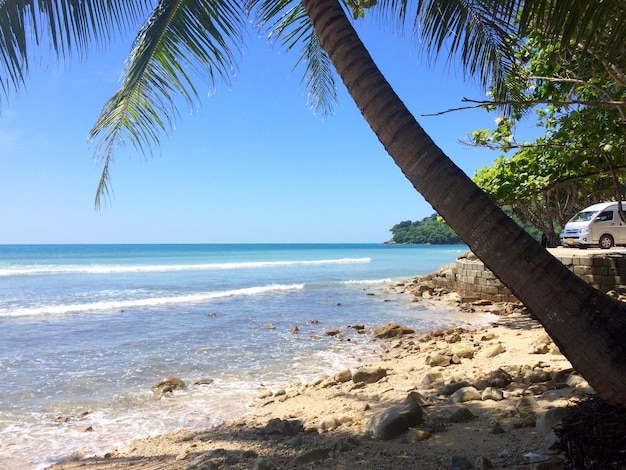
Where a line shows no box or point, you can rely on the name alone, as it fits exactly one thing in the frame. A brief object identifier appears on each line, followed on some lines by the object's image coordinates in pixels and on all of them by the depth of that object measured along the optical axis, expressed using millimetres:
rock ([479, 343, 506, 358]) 7920
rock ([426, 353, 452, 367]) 7793
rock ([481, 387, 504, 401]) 4912
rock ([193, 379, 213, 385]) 7605
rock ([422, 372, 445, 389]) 6172
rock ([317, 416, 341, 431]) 4887
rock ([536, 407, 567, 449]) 3334
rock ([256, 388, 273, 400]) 6791
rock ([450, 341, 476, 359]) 8078
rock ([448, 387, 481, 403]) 4996
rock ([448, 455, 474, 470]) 3172
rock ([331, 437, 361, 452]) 3996
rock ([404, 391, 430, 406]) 5061
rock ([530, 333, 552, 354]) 7453
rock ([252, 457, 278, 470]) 3766
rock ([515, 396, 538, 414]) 4281
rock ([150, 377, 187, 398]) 7152
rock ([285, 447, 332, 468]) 3838
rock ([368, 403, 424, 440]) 4176
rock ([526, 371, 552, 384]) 5395
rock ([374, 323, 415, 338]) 11164
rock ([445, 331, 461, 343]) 9922
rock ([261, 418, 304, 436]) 4910
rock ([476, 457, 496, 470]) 3124
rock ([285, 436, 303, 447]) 4477
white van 18953
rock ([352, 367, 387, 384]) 7031
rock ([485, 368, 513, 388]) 5422
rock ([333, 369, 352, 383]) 7145
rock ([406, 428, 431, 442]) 3982
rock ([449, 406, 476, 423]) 4336
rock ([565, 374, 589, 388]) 4641
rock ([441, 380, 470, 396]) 5519
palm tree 2436
